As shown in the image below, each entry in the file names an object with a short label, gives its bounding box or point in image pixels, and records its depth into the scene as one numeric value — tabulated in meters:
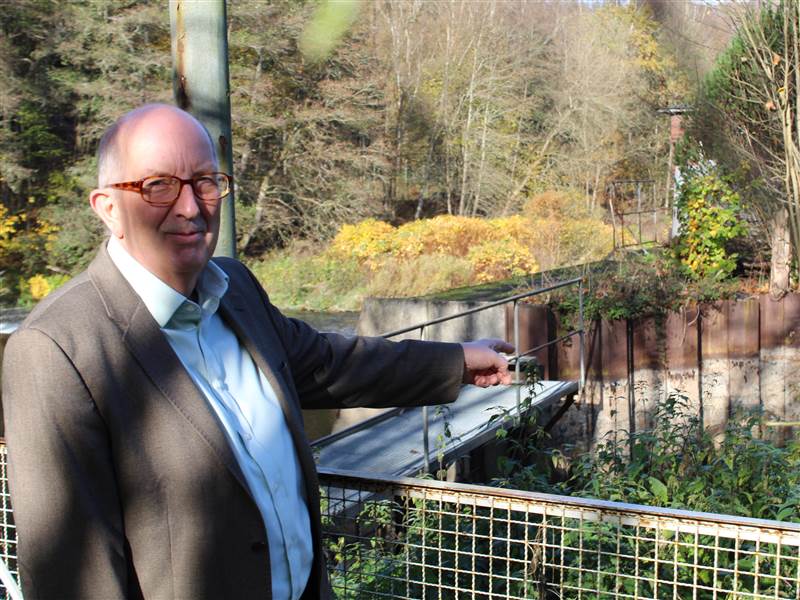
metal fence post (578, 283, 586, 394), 9.95
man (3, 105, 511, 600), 1.50
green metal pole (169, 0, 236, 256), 2.86
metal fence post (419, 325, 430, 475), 6.20
